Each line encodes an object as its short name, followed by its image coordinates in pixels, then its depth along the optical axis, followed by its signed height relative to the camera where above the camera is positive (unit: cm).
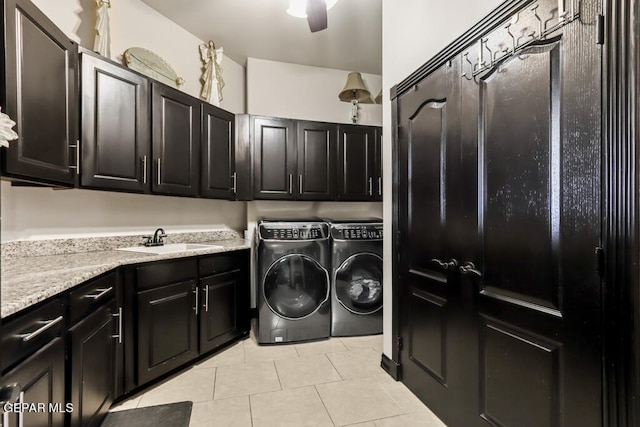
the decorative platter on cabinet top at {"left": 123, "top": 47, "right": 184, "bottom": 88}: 245 +127
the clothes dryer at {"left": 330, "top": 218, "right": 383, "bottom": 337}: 292 -62
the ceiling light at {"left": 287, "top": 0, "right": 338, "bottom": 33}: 181 +125
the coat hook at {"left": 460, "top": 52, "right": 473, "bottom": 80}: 148 +72
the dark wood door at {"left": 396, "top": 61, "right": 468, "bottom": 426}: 158 -25
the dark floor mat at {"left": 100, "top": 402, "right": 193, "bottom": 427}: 171 -118
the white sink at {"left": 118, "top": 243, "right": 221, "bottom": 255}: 230 -28
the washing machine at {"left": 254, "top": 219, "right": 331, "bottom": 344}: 273 -62
